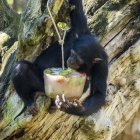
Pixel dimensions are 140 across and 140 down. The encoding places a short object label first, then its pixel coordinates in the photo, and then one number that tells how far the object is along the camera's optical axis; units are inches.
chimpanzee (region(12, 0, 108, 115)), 325.4
